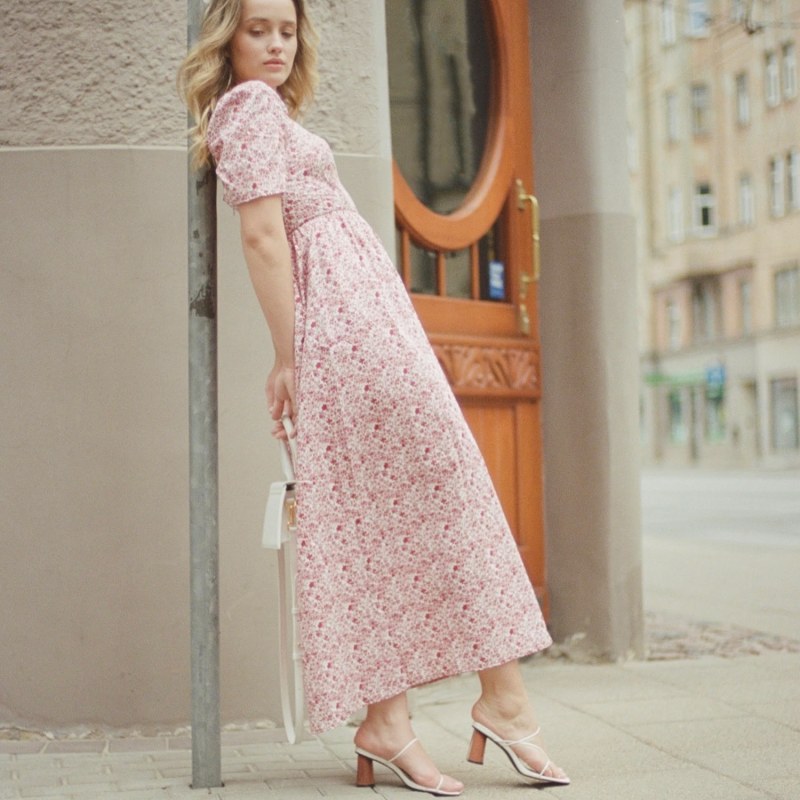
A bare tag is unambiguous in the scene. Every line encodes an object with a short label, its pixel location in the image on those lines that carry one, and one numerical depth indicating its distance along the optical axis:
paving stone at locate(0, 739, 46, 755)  3.99
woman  3.40
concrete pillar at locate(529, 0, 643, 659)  5.55
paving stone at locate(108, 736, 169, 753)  4.00
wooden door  5.42
